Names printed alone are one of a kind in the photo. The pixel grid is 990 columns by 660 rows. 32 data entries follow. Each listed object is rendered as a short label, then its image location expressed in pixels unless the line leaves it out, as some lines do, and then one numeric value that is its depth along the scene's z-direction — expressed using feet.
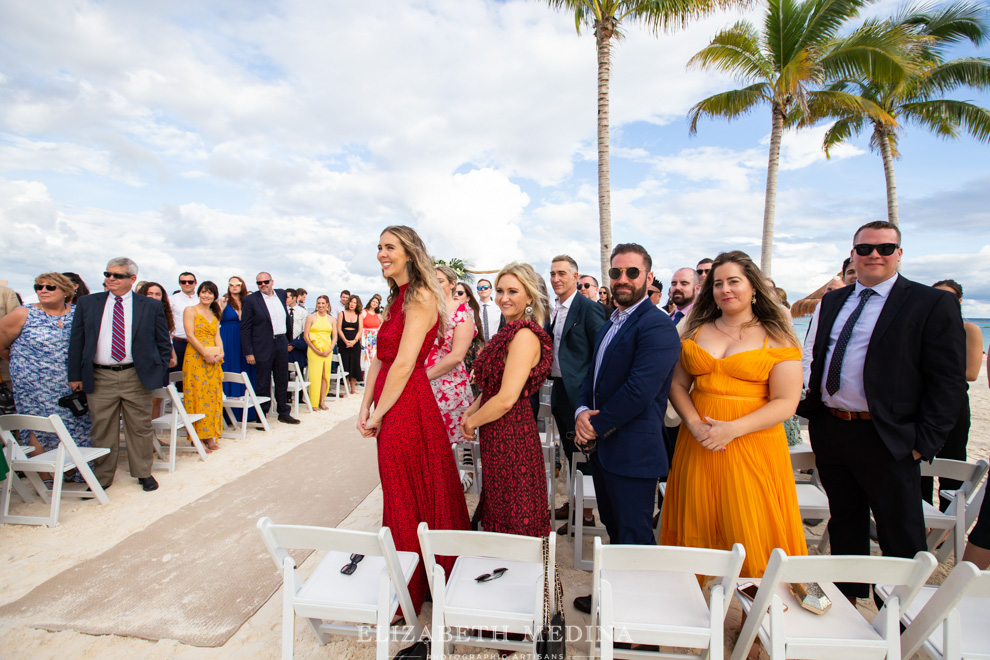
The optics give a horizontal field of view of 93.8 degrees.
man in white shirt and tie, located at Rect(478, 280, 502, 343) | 23.62
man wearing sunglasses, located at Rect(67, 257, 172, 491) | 14.29
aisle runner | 8.69
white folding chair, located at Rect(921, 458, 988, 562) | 9.20
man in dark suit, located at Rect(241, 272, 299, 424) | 22.54
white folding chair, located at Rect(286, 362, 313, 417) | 26.52
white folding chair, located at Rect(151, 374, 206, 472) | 16.28
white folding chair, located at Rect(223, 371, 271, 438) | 20.45
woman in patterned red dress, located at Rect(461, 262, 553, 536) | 7.98
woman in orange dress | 7.36
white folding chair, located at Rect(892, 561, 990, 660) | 5.02
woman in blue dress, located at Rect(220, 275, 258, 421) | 23.12
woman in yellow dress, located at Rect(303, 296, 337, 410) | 27.29
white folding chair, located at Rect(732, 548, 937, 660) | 5.37
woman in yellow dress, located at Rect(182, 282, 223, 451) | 18.85
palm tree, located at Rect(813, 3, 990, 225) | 45.44
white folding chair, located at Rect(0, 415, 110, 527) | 12.45
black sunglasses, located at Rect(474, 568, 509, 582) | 6.87
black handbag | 5.61
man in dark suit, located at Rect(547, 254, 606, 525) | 12.54
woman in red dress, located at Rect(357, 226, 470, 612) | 8.33
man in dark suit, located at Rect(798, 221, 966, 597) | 7.62
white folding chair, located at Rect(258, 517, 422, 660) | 6.09
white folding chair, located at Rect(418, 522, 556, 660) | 5.94
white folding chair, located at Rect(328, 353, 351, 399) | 31.24
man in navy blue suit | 7.52
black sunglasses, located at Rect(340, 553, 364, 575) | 7.07
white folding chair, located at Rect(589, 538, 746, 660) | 5.56
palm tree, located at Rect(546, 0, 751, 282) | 30.35
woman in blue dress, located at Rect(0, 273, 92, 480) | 14.74
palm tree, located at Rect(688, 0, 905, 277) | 36.96
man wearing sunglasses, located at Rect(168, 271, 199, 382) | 22.76
